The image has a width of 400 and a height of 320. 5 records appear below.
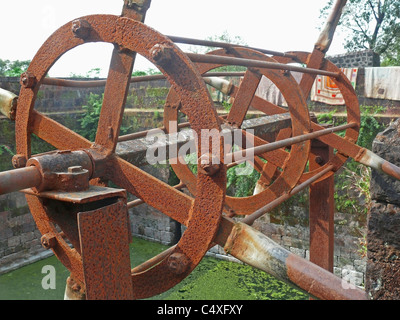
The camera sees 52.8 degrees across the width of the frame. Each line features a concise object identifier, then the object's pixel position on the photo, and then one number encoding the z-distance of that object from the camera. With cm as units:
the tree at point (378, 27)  1880
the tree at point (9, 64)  1358
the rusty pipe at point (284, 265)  153
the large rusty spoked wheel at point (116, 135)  166
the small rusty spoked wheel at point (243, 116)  318
